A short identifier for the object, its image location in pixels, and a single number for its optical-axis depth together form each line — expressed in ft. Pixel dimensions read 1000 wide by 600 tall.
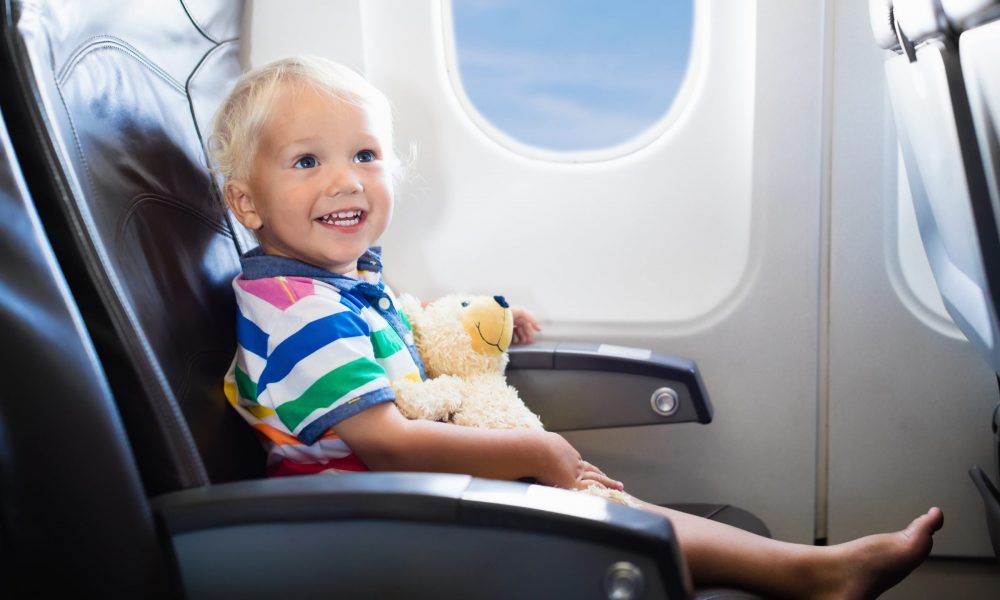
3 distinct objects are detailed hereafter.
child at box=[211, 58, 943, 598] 3.72
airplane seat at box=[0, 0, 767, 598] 2.57
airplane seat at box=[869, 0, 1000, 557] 2.94
